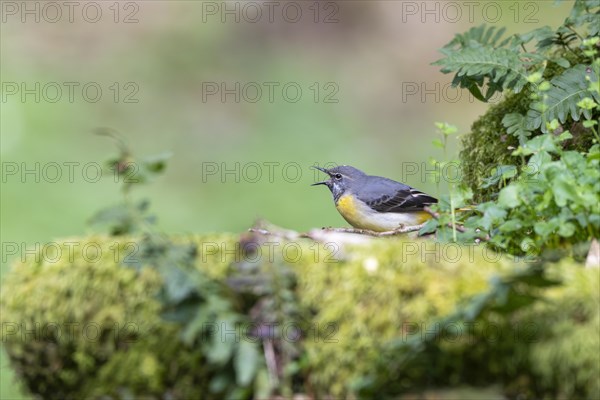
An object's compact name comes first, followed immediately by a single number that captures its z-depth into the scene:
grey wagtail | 11.49
